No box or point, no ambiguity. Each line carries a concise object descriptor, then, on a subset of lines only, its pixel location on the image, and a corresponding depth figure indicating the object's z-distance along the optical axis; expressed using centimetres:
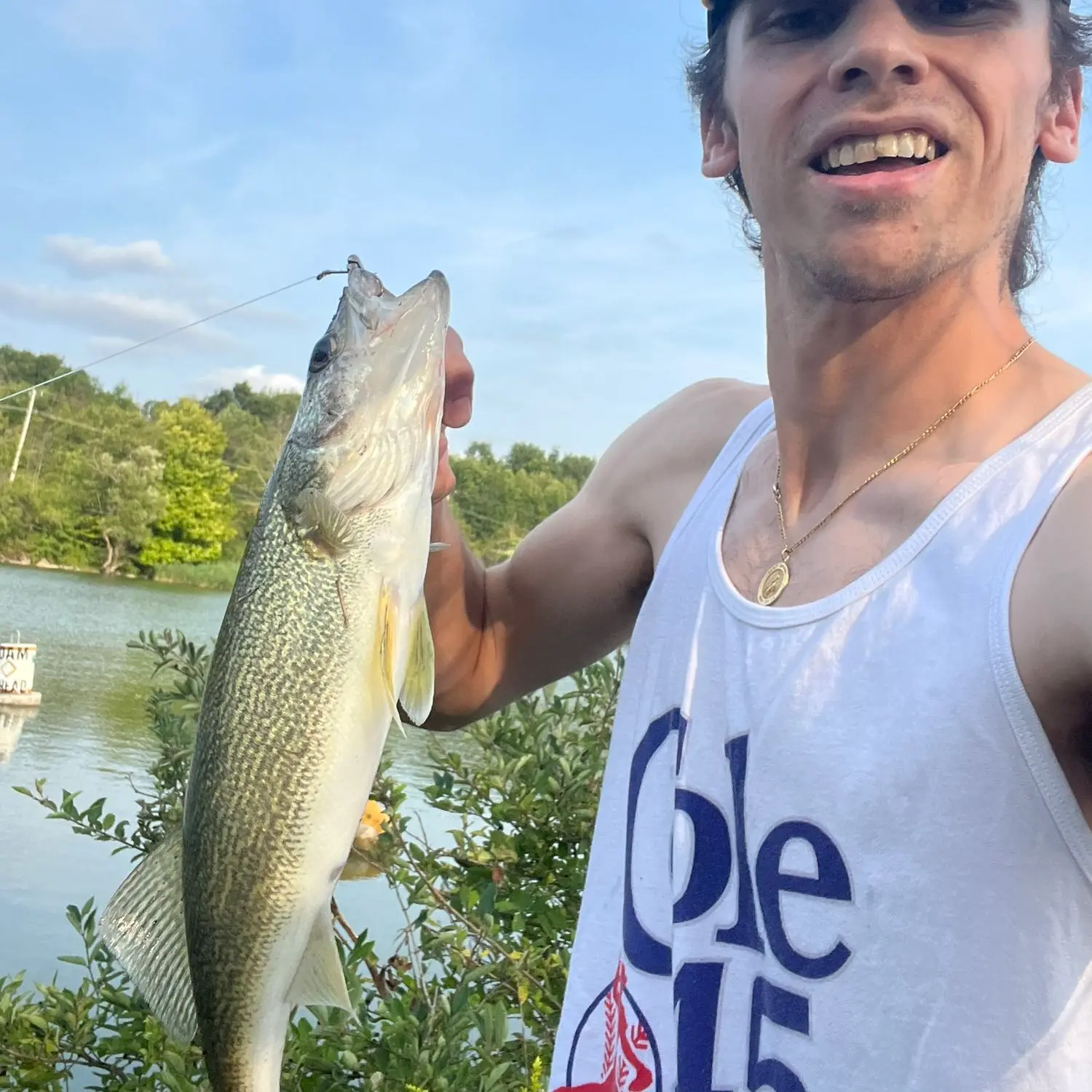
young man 111
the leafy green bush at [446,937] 278
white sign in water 1063
